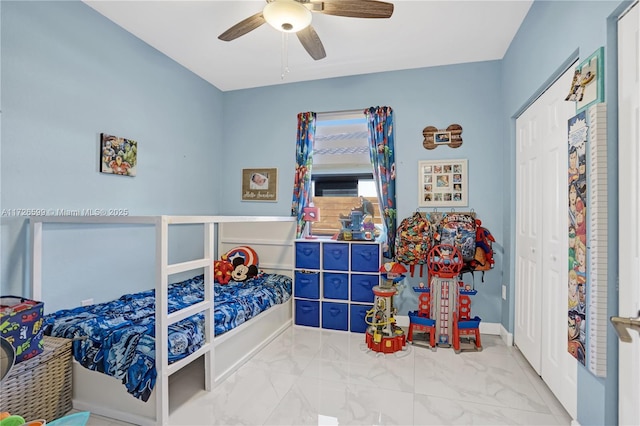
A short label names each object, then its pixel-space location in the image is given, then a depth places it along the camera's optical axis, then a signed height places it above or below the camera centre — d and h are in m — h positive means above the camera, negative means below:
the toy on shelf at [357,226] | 3.14 -0.10
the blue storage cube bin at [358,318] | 3.04 -0.96
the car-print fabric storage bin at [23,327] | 1.54 -0.56
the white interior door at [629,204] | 1.24 +0.06
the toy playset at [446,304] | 2.67 -0.74
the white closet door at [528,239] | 2.23 -0.16
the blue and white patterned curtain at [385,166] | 3.21 +0.51
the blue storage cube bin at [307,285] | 3.17 -0.69
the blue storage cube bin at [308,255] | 3.18 -0.39
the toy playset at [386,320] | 2.62 -0.88
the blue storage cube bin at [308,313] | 3.18 -0.96
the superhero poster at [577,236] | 1.49 -0.08
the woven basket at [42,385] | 1.54 -0.87
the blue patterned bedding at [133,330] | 1.68 -0.68
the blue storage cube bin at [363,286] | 3.02 -0.66
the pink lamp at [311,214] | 3.38 +0.02
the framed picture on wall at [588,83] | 1.40 +0.63
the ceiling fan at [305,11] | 1.84 +1.21
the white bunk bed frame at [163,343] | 1.66 -0.87
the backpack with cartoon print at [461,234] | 2.84 -0.15
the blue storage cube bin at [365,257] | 3.01 -0.39
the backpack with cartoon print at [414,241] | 2.97 -0.23
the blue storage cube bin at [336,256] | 3.10 -0.39
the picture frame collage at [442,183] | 3.11 +0.33
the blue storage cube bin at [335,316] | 3.09 -0.96
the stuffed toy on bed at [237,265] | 3.18 -0.51
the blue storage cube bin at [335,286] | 3.11 -0.68
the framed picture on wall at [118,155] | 2.43 +0.47
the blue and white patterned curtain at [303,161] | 3.49 +0.60
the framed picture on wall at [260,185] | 3.70 +0.36
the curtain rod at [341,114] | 3.43 +1.11
